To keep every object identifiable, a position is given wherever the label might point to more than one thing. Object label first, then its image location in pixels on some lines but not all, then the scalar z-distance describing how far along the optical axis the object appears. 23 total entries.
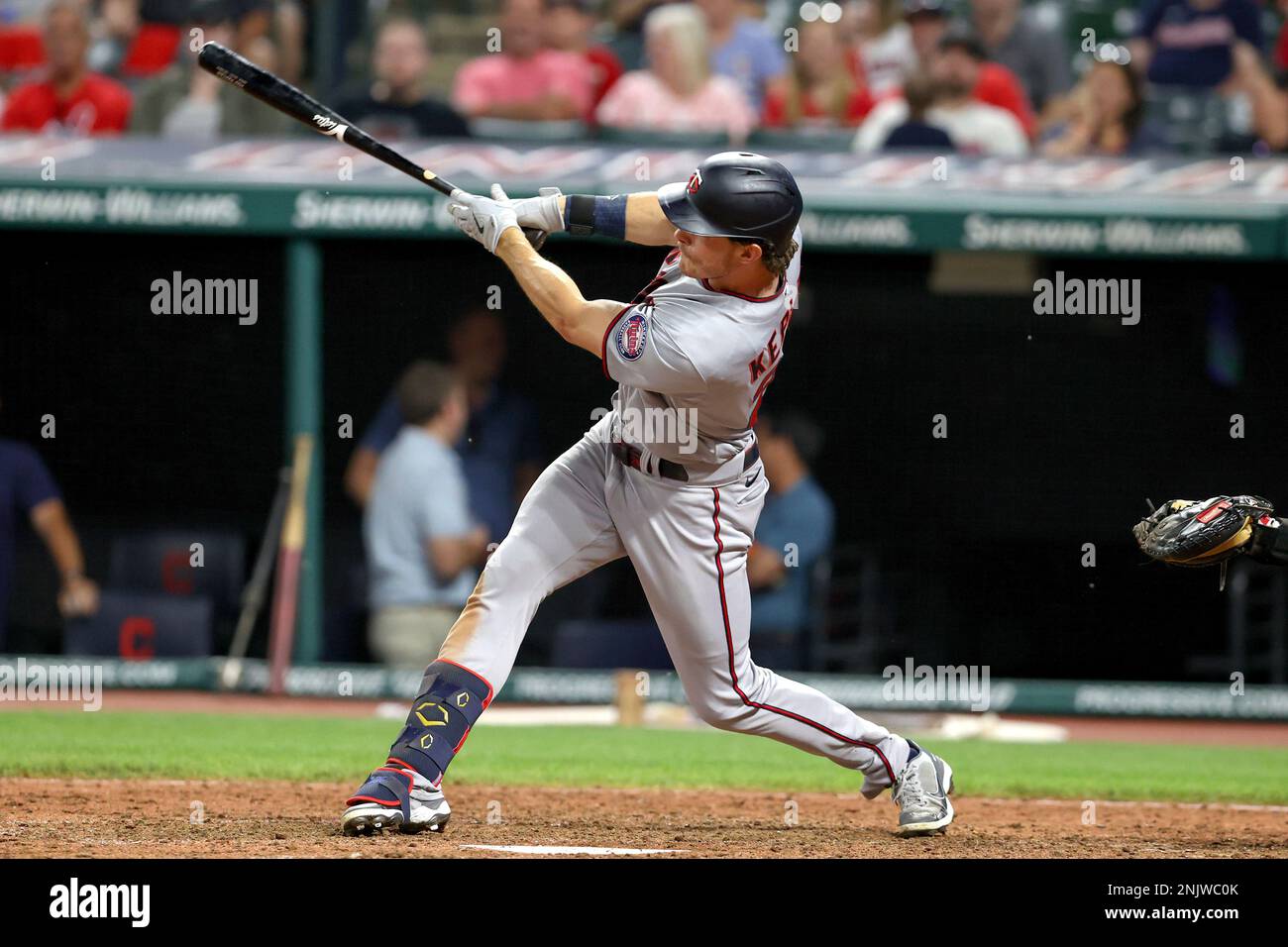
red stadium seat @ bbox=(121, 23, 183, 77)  18.72
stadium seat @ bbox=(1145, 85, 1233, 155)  17.25
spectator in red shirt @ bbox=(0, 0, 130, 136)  16.61
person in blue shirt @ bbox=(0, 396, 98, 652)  14.55
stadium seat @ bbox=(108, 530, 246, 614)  14.97
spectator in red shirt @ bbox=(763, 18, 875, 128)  17.58
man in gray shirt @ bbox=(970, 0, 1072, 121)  18.00
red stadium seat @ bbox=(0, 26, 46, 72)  19.39
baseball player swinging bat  7.43
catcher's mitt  8.03
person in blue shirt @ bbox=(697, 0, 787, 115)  17.78
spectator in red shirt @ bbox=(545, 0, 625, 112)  17.61
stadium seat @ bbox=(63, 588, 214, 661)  14.87
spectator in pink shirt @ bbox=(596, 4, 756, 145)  16.66
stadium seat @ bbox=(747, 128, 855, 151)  15.66
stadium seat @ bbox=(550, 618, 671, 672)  15.05
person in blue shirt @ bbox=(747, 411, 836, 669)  14.75
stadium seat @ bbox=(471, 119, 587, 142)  15.38
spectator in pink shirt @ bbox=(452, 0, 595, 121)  17.23
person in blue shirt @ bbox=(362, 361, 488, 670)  14.69
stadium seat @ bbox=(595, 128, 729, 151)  15.27
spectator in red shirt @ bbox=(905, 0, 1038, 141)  16.94
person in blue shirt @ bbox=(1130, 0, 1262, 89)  17.94
